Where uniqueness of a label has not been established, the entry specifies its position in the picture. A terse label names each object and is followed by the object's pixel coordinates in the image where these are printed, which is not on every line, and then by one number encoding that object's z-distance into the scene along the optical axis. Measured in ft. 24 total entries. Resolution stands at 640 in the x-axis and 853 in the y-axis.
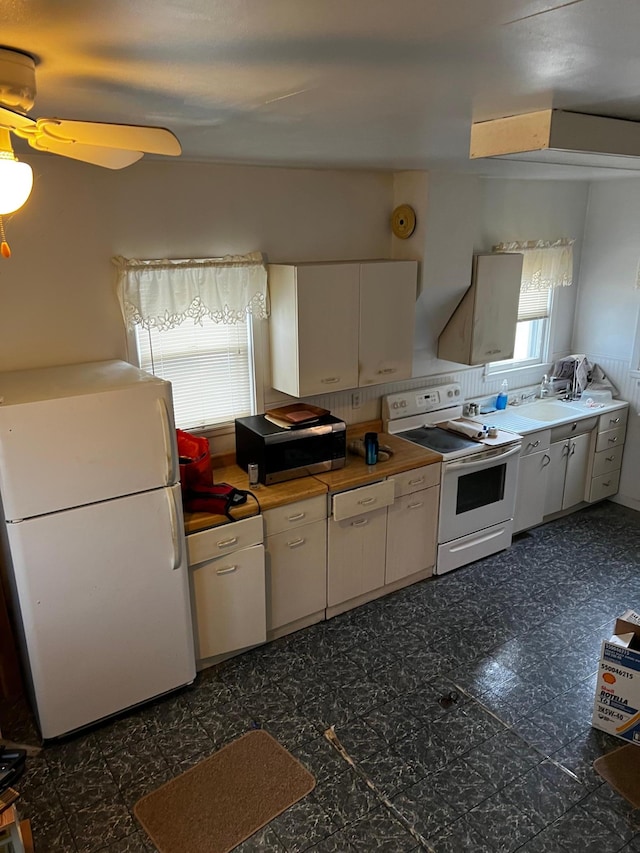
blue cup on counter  12.12
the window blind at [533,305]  16.40
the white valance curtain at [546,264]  15.64
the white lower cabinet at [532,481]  14.44
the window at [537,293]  15.78
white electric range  13.05
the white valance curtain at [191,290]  10.43
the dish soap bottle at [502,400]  15.89
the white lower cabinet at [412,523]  12.33
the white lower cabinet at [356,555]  11.72
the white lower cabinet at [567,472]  15.35
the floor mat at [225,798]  7.79
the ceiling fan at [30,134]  4.39
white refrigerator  8.03
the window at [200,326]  10.58
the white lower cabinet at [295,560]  10.91
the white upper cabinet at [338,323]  11.48
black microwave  11.11
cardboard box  9.00
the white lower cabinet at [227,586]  10.03
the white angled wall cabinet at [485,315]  13.76
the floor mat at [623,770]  8.39
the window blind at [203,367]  11.21
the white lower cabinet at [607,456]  16.17
